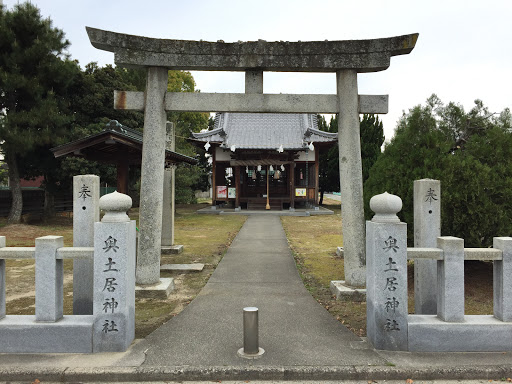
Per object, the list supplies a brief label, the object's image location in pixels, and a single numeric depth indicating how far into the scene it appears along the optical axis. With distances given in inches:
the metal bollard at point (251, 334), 150.9
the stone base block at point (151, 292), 241.3
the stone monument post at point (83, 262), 179.9
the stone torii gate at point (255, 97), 244.1
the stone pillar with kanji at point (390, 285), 154.5
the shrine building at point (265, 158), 906.7
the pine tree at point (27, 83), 542.0
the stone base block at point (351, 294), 236.5
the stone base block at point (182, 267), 316.8
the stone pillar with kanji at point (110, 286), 153.6
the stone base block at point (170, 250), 395.5
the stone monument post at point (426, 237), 180.2
